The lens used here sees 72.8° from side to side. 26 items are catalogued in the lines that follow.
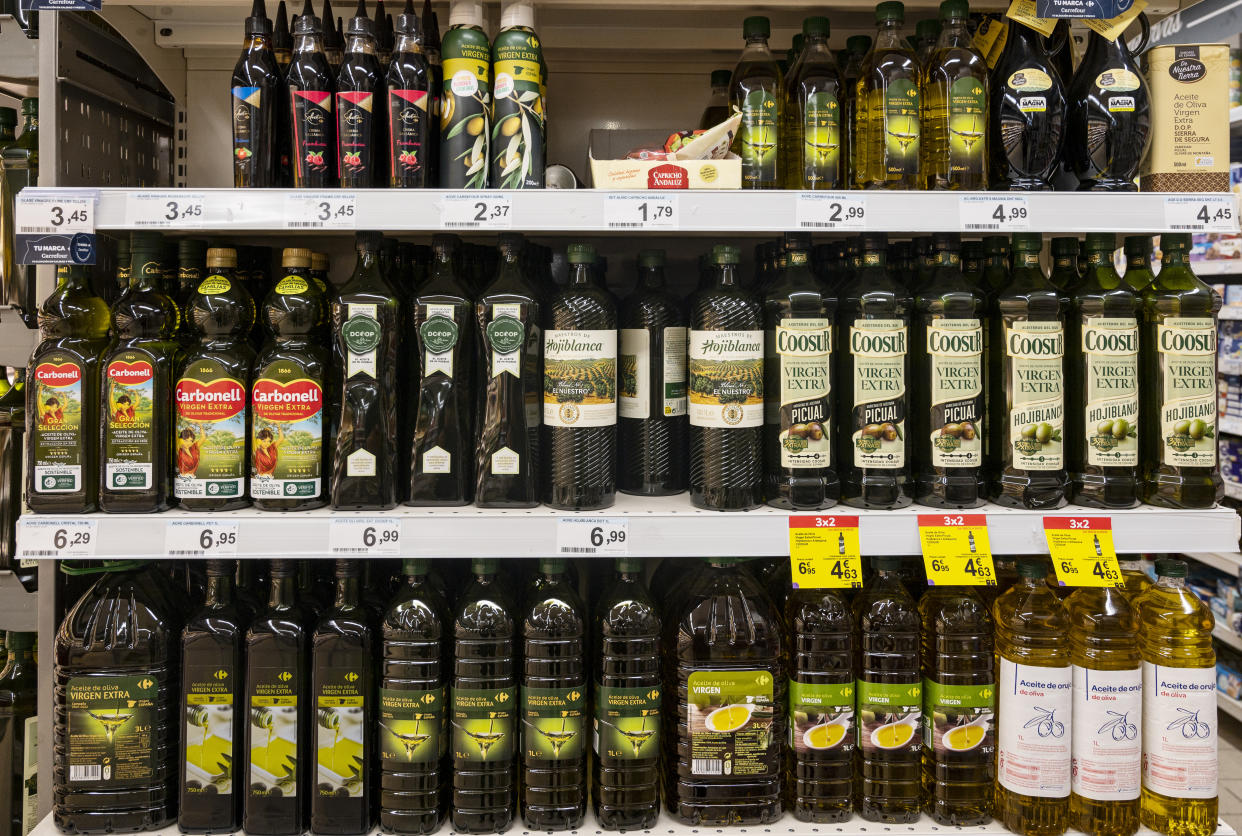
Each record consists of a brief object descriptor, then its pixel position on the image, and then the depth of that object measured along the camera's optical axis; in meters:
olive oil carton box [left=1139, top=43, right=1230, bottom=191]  1.64
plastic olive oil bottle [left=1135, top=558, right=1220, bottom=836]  1.57
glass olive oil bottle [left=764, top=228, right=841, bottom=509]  1.60
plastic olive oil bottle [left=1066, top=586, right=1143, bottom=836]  1.57
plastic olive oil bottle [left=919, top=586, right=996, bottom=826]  1.62
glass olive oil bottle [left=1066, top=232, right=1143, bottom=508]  1.62
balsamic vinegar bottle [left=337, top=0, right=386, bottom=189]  1.59
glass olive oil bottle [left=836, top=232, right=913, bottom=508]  1.60
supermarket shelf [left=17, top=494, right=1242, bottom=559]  1.51
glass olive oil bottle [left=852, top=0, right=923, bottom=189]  1.62
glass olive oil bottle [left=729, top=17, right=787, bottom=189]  1.66
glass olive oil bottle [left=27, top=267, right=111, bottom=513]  1.56
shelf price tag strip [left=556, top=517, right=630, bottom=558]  1.52
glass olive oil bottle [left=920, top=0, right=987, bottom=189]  1.62
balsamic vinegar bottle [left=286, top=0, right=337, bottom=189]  1.60
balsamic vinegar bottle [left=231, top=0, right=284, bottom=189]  1.63
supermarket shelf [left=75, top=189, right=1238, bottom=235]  1.51
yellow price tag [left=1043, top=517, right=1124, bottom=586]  1.53
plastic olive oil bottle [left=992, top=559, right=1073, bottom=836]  1.57
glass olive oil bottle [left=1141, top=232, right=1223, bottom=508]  1.61
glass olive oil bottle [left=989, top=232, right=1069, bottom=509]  1.61
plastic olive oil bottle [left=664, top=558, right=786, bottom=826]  1.58
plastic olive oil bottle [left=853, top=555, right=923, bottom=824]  1.61
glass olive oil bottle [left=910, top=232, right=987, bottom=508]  1.61
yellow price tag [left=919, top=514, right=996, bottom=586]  1.52
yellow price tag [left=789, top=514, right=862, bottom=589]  1.53
